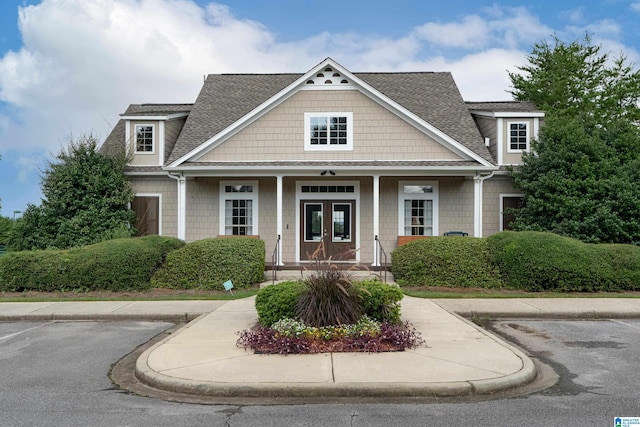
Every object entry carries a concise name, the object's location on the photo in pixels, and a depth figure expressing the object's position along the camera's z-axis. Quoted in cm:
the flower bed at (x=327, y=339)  712
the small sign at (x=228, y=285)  1282
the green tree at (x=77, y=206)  1792
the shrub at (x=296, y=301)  813
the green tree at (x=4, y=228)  2331
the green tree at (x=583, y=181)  1623
